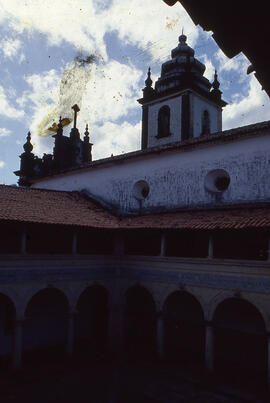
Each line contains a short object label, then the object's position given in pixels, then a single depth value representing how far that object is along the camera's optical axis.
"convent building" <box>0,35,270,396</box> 15.05
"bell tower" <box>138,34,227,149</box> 25.55
